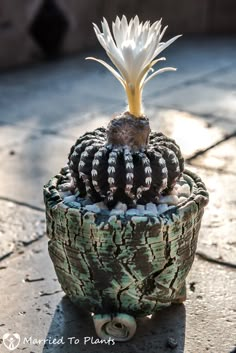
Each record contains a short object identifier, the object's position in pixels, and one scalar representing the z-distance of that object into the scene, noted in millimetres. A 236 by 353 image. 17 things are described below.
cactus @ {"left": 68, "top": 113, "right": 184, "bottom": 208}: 468
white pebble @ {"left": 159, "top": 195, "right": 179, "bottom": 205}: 487
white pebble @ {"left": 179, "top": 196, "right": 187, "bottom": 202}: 495
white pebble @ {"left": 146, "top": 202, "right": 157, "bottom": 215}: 477
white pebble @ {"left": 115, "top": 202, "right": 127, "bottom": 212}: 474
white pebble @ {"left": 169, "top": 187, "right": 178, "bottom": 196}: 495
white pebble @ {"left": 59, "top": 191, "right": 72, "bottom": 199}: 504
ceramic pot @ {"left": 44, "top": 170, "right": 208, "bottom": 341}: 470
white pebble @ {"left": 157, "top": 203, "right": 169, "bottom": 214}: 479
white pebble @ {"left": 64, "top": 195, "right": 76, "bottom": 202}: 494
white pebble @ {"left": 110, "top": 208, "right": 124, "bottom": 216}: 470
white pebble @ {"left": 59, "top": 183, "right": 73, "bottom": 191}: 508
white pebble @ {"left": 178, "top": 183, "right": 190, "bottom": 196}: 509
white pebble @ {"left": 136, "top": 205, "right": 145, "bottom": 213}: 476
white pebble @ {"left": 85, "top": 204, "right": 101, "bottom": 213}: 477
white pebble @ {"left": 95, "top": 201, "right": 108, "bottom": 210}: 479
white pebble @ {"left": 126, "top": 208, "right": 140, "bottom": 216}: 471
